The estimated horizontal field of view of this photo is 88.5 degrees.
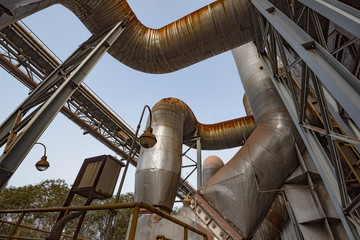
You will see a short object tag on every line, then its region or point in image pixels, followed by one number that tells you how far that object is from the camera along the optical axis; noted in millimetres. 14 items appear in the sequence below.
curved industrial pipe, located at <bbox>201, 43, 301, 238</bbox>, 5336
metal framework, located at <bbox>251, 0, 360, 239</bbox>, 1985
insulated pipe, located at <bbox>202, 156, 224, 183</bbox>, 14227
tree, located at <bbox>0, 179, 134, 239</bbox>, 20872
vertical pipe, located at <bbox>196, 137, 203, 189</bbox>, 8939
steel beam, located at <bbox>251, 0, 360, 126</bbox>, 1871
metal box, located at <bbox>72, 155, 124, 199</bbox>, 4242
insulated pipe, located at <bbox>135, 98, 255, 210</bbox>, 5734
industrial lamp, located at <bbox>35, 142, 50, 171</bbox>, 7113
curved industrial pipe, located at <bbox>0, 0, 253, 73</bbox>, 6086
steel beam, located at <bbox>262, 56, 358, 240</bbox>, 3204
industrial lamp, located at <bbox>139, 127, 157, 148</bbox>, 4625
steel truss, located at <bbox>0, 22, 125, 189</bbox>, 2945
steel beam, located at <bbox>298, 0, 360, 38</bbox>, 1828
